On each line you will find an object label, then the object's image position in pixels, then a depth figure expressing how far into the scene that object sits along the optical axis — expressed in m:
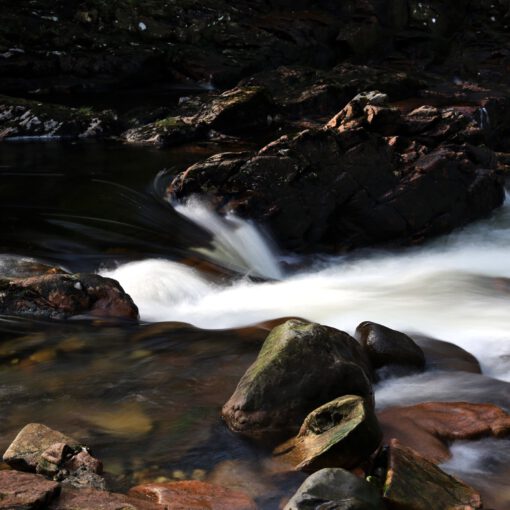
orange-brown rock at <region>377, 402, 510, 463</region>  4.50
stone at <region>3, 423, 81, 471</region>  3.83
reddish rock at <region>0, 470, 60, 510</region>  3.17
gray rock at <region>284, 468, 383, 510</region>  3.35
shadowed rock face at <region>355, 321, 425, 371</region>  5.82
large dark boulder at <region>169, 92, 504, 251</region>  10.19
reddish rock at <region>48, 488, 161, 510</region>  3.31
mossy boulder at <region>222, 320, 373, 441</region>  4.55
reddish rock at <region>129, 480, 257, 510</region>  3.66
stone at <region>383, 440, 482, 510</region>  3.57
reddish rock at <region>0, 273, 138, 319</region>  6.75
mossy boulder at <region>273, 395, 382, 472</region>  4.04
